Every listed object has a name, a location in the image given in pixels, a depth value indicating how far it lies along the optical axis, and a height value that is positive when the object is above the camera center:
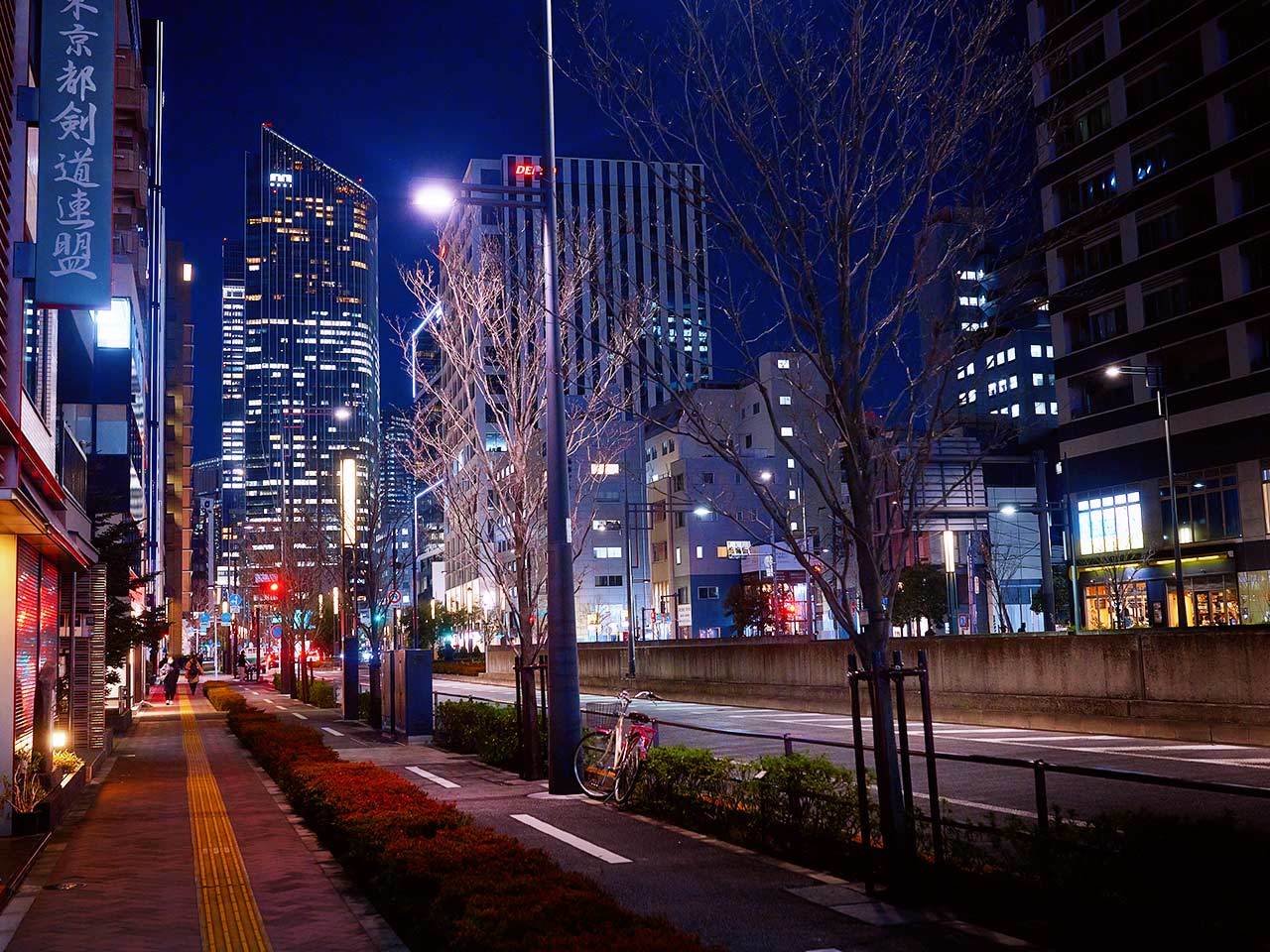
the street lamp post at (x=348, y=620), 33.59 +0.17
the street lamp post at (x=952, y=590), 35.09 +0.28
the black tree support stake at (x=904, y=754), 8.95 -1.17
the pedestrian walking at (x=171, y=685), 51.34 -2.26
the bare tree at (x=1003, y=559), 56.88 +2.24
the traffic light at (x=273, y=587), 54.06 +1.91
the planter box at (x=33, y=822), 12.79 -1.98
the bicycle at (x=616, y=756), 14.21 -1.75
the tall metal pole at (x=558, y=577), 15.36 +0.51
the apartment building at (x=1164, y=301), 47.53 +12.73
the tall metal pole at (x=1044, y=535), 40.47 +2.22
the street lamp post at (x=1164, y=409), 41.08 +7.04
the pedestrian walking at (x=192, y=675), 60.72 -2.25
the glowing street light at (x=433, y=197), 15.57 +5.58
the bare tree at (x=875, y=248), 9.28 +2.88
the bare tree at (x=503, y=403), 19.62 +4.01
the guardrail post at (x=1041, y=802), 8.13 -1.42
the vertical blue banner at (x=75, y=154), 12.60 +5.30
